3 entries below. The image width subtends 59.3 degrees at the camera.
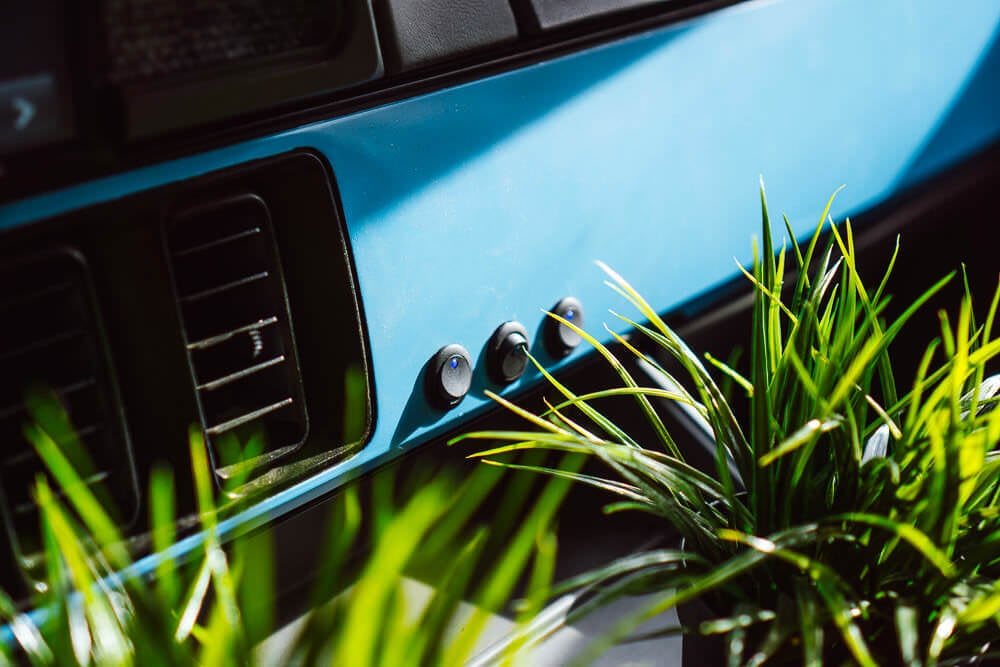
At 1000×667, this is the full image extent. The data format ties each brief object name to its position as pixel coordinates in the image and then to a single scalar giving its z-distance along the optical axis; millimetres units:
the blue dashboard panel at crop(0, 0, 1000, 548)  629
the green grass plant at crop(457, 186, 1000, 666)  414
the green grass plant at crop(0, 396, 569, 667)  370
